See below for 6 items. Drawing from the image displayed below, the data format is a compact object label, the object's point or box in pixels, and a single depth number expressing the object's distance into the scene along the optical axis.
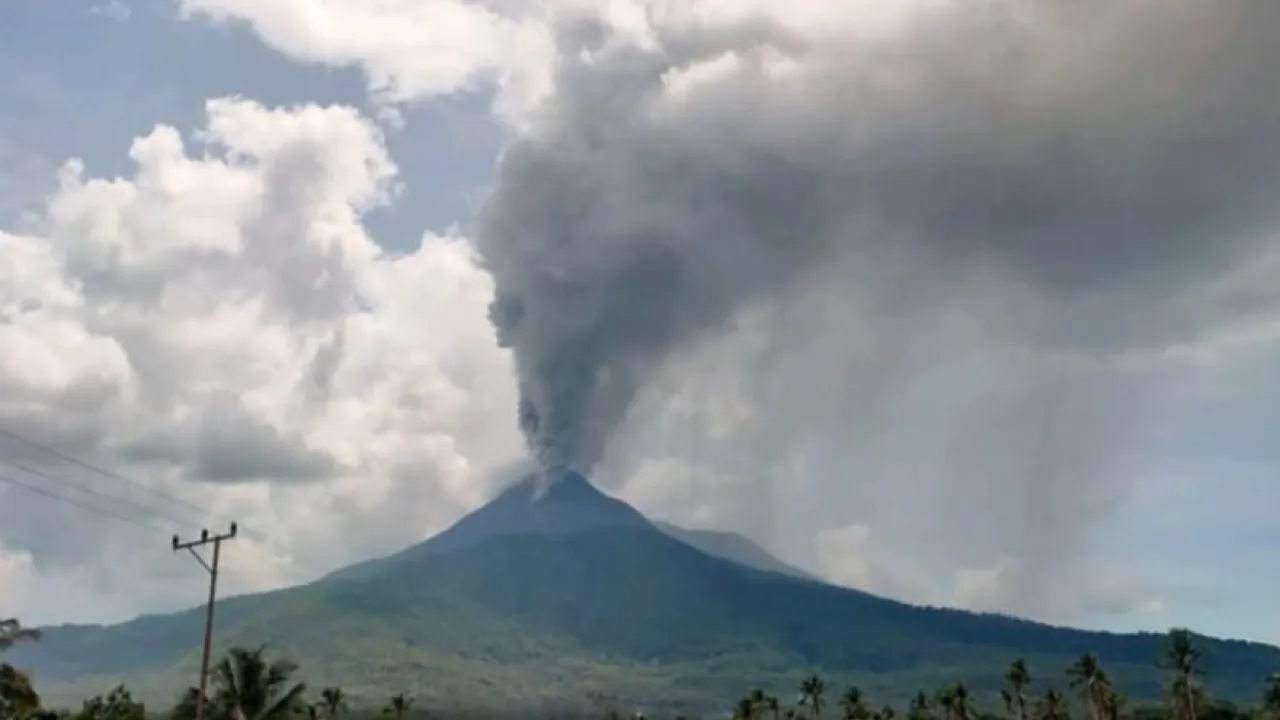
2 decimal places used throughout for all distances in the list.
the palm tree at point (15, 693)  44.66
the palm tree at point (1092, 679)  103.25
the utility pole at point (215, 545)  43.44
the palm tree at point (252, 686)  45.88
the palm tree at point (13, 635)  42.22
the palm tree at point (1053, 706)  104.38
